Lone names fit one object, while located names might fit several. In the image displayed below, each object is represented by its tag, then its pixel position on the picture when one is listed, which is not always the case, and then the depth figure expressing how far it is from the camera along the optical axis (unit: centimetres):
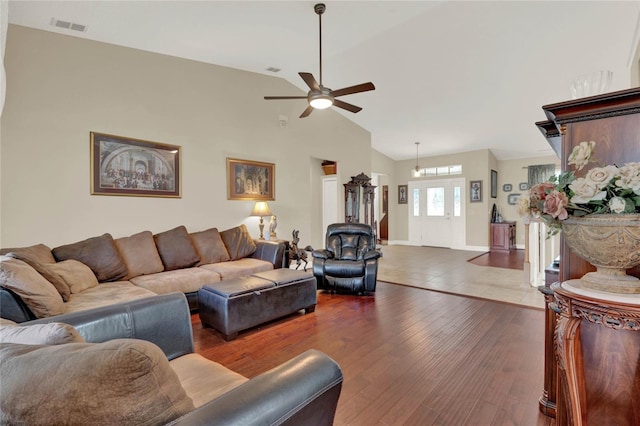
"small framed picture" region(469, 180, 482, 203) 813
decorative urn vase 102
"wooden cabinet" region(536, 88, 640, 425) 122
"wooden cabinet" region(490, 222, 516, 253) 782
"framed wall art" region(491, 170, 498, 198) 840
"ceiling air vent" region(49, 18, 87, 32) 293
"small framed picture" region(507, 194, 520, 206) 860
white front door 859
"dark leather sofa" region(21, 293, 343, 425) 74
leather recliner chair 395
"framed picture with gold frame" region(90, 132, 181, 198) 345
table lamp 475
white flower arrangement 103
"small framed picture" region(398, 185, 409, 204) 956
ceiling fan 305
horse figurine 459
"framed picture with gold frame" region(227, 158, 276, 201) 467
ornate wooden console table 101
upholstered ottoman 265
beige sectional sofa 182
